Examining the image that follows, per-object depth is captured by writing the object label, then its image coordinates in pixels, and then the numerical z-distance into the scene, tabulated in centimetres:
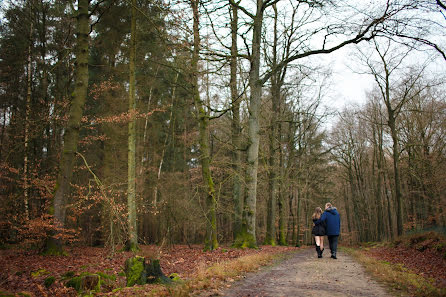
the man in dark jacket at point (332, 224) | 1018
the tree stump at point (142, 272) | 562
